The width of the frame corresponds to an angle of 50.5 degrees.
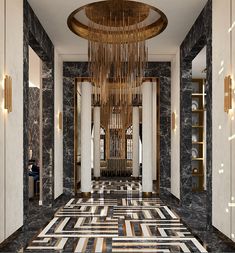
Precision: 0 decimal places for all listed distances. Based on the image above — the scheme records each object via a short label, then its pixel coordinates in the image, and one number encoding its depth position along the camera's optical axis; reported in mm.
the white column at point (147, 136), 6152
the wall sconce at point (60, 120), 5811
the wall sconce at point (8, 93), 2974
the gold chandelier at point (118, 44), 4337
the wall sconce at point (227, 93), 3006
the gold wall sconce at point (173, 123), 5792
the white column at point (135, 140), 9618
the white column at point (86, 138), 6133
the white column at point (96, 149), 9628
